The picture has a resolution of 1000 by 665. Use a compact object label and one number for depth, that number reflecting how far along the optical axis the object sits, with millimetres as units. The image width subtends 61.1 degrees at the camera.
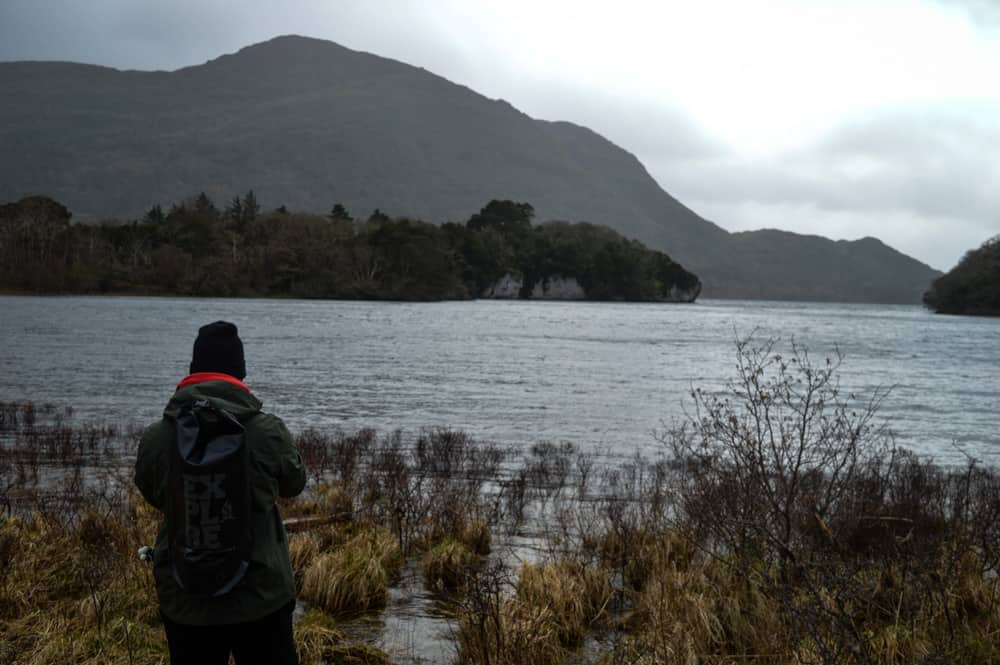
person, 3750
